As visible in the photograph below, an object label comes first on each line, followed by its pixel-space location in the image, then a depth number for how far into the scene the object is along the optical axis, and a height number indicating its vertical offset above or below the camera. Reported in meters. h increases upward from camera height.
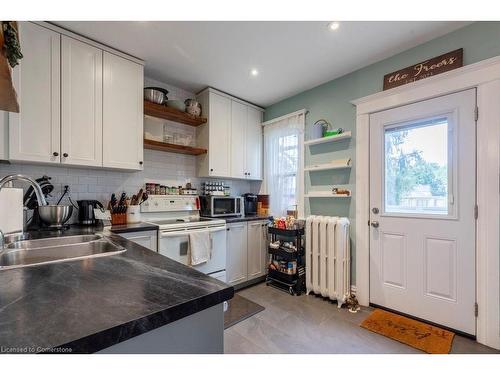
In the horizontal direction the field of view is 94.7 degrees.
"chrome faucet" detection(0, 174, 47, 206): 1.16 +0.03
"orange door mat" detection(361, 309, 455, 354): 1.75 -1.20
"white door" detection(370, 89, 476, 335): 1.90 -0.19
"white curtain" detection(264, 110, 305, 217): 3.17 +0.39
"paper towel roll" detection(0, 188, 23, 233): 1.43 -0.14
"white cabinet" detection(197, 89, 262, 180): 3.04 +0.72
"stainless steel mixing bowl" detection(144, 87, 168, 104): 2.58 +1.07
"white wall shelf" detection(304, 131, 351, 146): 2.60 +0.59
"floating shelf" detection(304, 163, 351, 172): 2.63 +0.26
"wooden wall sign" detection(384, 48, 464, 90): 1.96 +1.10
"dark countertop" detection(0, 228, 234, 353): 0.48 -0.31
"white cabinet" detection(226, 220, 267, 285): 2.86 -0.82
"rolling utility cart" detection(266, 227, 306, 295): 2.78 -0.92
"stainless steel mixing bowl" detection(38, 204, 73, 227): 1.74 -0.20
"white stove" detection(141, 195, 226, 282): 2.30 -0.41
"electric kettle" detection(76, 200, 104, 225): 2.14 -0.22
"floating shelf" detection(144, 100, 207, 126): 2.58 +0.90
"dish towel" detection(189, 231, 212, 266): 2.41 -0.64
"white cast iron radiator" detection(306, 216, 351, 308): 2.48 -0.77
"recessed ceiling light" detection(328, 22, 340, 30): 1.87 +1.35
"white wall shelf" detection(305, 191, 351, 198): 2.64 -0.07
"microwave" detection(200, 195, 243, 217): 3.00 -0.23
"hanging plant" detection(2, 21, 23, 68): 0.85 +0.54
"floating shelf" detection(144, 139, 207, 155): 2.61 +0.50
